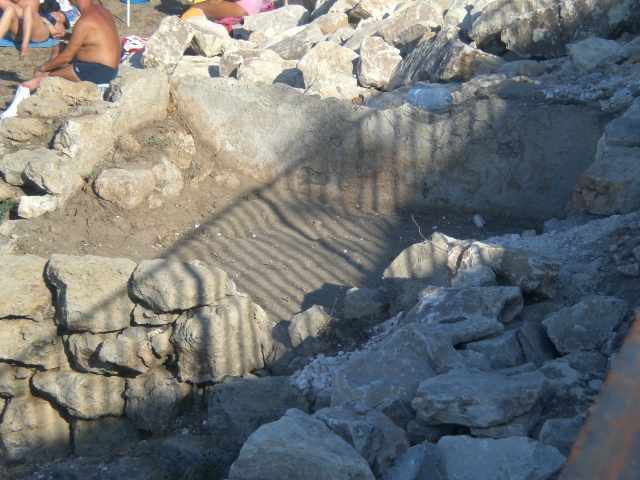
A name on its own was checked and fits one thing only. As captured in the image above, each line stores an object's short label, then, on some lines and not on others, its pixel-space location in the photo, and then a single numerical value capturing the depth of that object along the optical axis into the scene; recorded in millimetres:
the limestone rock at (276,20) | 10664
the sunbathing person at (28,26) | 9742
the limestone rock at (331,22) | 9422
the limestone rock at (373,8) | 9500
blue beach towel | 10180
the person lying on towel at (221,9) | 11570
